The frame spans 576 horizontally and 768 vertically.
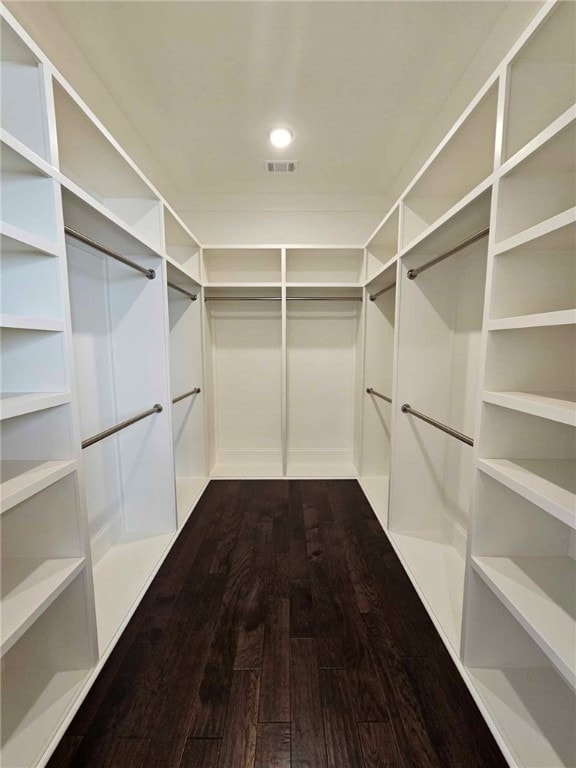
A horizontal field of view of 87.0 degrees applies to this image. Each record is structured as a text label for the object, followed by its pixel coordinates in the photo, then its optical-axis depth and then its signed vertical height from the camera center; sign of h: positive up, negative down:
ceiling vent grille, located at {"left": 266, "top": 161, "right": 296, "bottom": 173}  2.40 +1.50
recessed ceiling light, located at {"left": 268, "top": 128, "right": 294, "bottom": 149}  2.05 +1.50
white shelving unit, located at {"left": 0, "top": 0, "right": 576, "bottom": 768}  0.97 -0.17
